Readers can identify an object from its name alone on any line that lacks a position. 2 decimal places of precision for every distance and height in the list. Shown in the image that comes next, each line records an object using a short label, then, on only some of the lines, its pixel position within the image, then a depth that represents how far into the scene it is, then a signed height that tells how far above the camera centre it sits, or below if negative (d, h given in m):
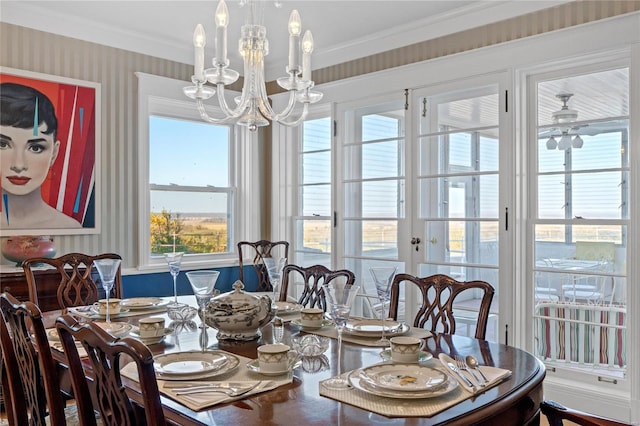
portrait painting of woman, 3.41 +0.43
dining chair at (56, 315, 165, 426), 1.00 -0.33
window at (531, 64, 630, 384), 2.97 +0.00
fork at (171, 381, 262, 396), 1.30 -0.42
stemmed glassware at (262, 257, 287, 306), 2.14 -0.22
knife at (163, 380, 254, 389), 1.35 -0.42
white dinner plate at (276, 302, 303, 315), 2.34 -0.40
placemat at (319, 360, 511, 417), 1.20 -0.43
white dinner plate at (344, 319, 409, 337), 1.94 -0.41
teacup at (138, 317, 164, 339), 1.84 -0.38
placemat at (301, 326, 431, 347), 1.86 -0.43
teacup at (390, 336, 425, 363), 1.56 -0.38
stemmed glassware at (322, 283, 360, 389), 1.68 -0.26
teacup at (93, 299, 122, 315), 2.29 -0.39
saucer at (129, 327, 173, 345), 1.83 -0.41
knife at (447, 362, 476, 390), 1.37 -0.42
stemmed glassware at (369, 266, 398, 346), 1.83 -0.22
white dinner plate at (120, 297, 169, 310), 2.43 -0.39
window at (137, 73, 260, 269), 4.09 +0.34
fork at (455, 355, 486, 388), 1.38 -0.41
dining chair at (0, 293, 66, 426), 1.49 -0.45
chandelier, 2.38 +0.71
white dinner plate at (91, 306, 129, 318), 2.25 -0.40
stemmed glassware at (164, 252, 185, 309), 2.39 -0.20
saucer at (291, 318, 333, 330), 2.06 -0.41
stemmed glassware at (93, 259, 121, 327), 2.08 -0.20
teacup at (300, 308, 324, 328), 2.07 -0.38
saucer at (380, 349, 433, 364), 1.62 -0.42
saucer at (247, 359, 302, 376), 1.45 -0.42
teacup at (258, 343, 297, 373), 1.45 -0.39
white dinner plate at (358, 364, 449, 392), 1.31 -0.41
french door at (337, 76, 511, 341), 3.45 +0.25
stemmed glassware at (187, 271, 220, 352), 1.89 -0.24
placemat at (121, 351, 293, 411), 1.25 -0.43
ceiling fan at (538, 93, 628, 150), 3.07 +0.55
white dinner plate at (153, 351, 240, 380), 1.42 -0.41
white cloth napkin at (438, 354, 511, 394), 1.36 -0.42
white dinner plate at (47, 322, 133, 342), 1.88 -0.40
